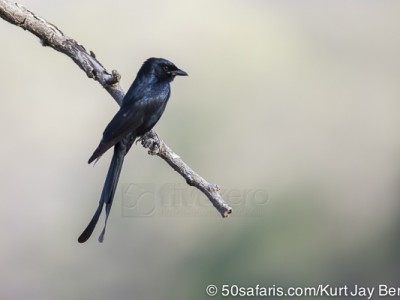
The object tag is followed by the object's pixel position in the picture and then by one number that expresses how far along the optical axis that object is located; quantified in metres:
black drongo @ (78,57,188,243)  11.48
